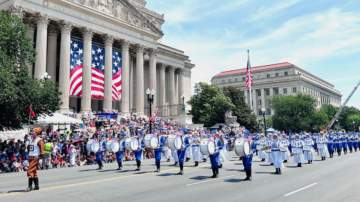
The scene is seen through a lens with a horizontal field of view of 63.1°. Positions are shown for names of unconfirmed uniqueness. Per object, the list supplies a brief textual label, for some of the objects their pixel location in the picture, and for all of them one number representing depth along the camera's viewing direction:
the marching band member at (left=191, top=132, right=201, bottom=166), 18.80
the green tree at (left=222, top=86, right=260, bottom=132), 60.22
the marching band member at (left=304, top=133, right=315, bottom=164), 19.42
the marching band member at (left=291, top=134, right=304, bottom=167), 17.59
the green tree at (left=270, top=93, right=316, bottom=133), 72.38
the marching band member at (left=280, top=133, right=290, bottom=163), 17.27
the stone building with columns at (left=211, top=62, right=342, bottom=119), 107.62
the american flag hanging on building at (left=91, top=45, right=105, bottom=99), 39.03
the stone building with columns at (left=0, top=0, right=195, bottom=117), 33.47
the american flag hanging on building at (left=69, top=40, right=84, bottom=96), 36.31
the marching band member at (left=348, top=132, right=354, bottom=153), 33.53
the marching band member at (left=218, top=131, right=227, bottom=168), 16.49
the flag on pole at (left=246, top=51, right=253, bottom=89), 50.76
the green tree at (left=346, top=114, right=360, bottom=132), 115.44
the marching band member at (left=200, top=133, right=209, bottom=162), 21.80
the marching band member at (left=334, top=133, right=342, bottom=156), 27.86
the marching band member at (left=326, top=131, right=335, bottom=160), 25.75
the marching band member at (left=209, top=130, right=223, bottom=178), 13.30
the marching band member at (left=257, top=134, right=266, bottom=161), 21.69
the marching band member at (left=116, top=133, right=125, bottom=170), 16.75
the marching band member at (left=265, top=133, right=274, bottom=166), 18.73
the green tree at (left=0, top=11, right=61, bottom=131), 21.23
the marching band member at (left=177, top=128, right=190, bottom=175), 14.60
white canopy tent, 25.91
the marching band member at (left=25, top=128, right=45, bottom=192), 10.33
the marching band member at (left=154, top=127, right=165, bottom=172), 15.47
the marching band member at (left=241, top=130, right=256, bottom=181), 12.53
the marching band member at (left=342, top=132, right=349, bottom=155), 29.89
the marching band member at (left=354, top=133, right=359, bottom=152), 34.32
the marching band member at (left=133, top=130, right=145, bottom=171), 16.21
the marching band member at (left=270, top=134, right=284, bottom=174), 14.94
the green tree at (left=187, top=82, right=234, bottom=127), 55.56
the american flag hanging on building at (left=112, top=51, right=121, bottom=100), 41.50
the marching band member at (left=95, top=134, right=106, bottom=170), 17.23
